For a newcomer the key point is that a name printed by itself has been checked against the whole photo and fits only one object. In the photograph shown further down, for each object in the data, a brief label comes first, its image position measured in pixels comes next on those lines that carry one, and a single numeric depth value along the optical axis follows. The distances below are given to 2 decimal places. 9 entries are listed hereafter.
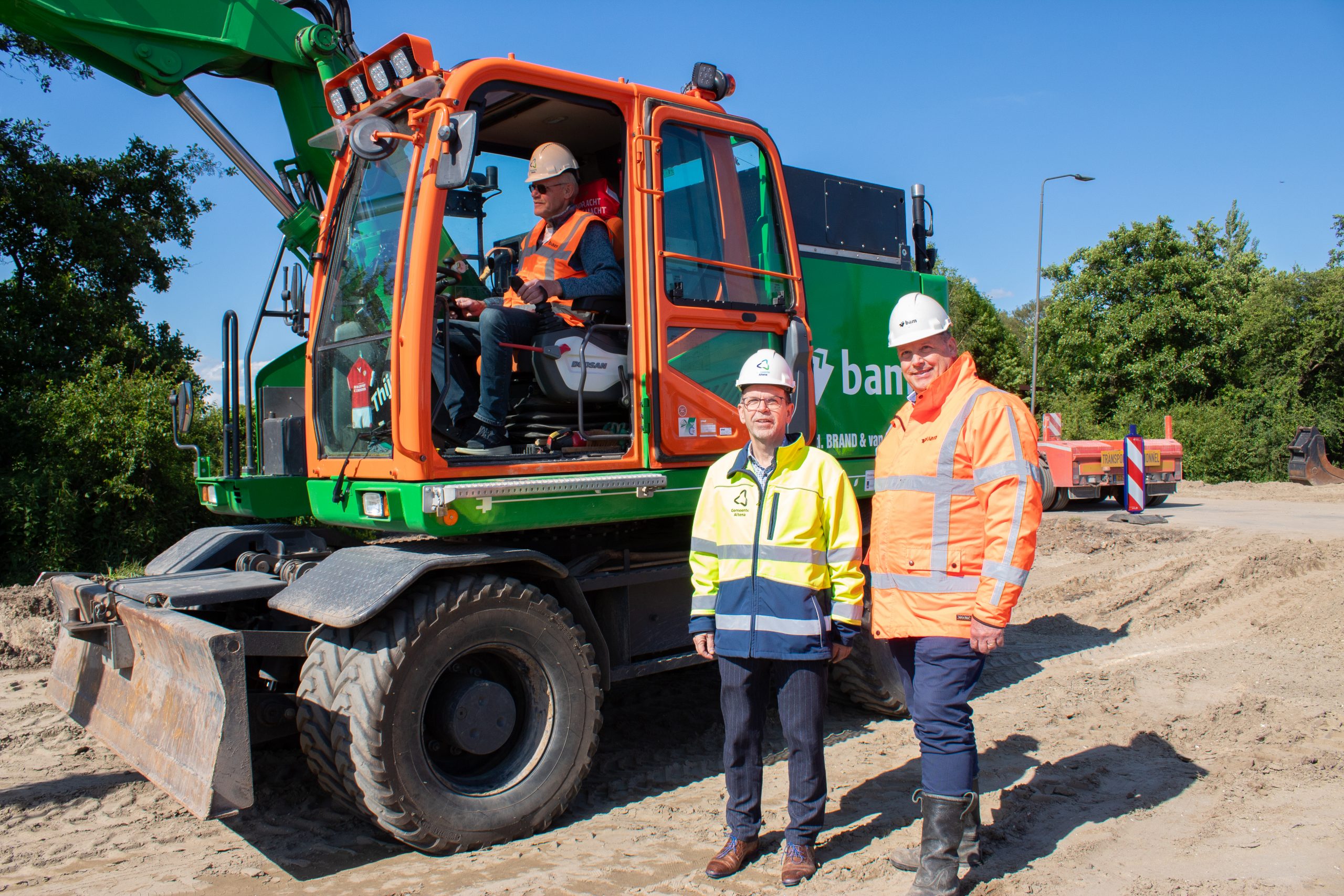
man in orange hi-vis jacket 3.24
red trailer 14.62
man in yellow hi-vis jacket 3.50
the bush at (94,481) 8.85
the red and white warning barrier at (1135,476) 13.70
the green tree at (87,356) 8.98
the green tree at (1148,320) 27.05
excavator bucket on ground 20.48
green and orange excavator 3.70
